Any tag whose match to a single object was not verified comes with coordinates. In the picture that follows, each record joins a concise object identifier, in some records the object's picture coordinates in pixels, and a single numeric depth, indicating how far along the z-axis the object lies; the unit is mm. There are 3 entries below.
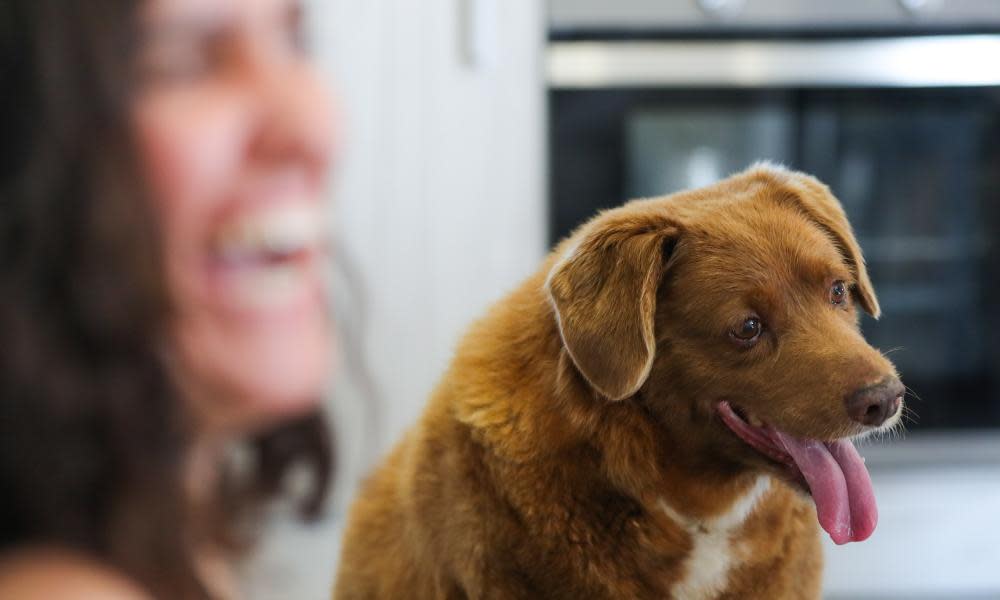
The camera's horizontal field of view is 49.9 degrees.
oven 2443
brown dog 1173
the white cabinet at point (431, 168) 2467
